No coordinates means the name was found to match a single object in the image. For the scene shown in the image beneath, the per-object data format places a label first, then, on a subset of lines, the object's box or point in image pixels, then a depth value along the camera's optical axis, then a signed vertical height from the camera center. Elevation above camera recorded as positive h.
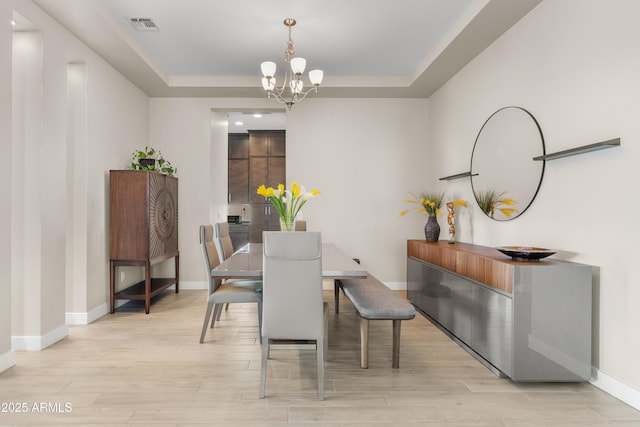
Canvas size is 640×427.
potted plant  4.36 +0.53
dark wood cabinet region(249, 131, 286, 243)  7.59 +0.81
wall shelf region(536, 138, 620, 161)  2.13 +0.37
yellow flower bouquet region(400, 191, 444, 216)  4.11 +0.04
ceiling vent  3.36 +1.64
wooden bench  2.53 -0.68
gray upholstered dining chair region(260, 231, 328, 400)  2.18 -0.45
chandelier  3.13 +1.15
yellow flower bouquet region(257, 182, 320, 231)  3.07 +0.05
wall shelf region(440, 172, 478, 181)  3.91 +0.36
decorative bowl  2.43 -0.28
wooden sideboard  2.30 -0.68
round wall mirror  2.88 +0.39
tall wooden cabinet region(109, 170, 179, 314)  4.04 -0.18
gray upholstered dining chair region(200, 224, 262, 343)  3.04 -0.68
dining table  2.36 -0.40
